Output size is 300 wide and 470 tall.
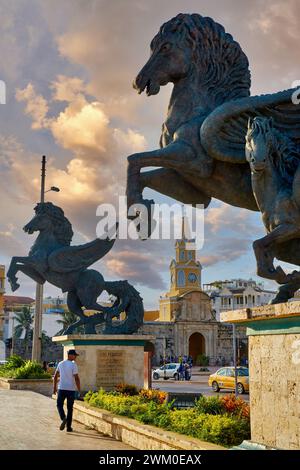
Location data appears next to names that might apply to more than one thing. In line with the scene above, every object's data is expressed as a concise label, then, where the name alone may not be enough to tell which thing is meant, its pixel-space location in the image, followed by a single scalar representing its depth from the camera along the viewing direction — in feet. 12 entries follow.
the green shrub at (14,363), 67.51
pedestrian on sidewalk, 29.12
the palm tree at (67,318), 183.21
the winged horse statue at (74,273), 44.75
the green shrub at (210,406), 24.02
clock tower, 215.72
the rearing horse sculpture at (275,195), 18.31
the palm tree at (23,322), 215.10
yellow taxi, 75.55
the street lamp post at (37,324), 67.92
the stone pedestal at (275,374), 16.01
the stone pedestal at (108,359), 41.60
